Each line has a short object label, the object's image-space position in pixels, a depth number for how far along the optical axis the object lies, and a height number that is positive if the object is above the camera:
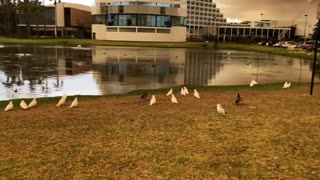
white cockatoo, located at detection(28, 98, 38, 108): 9.11 -1.95
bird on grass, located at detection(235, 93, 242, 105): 8.99 -1.68
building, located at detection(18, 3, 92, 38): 92.99 +8.40
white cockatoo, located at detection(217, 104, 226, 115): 7.63 -1.73
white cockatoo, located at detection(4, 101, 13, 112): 8.75 -2.00
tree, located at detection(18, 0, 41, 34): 75.14 +10.58
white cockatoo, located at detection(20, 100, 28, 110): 8.83 -1.95
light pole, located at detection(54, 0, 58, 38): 92.71 +8.78
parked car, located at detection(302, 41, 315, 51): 49.73 +0.74
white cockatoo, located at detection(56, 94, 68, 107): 9.20 -1.87
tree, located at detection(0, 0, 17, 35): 76.51 +8.91
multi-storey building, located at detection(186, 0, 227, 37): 128.16 +15.71
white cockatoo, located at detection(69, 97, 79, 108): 8.83 -1.86
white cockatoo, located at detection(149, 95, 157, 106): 9.06 -1.78
